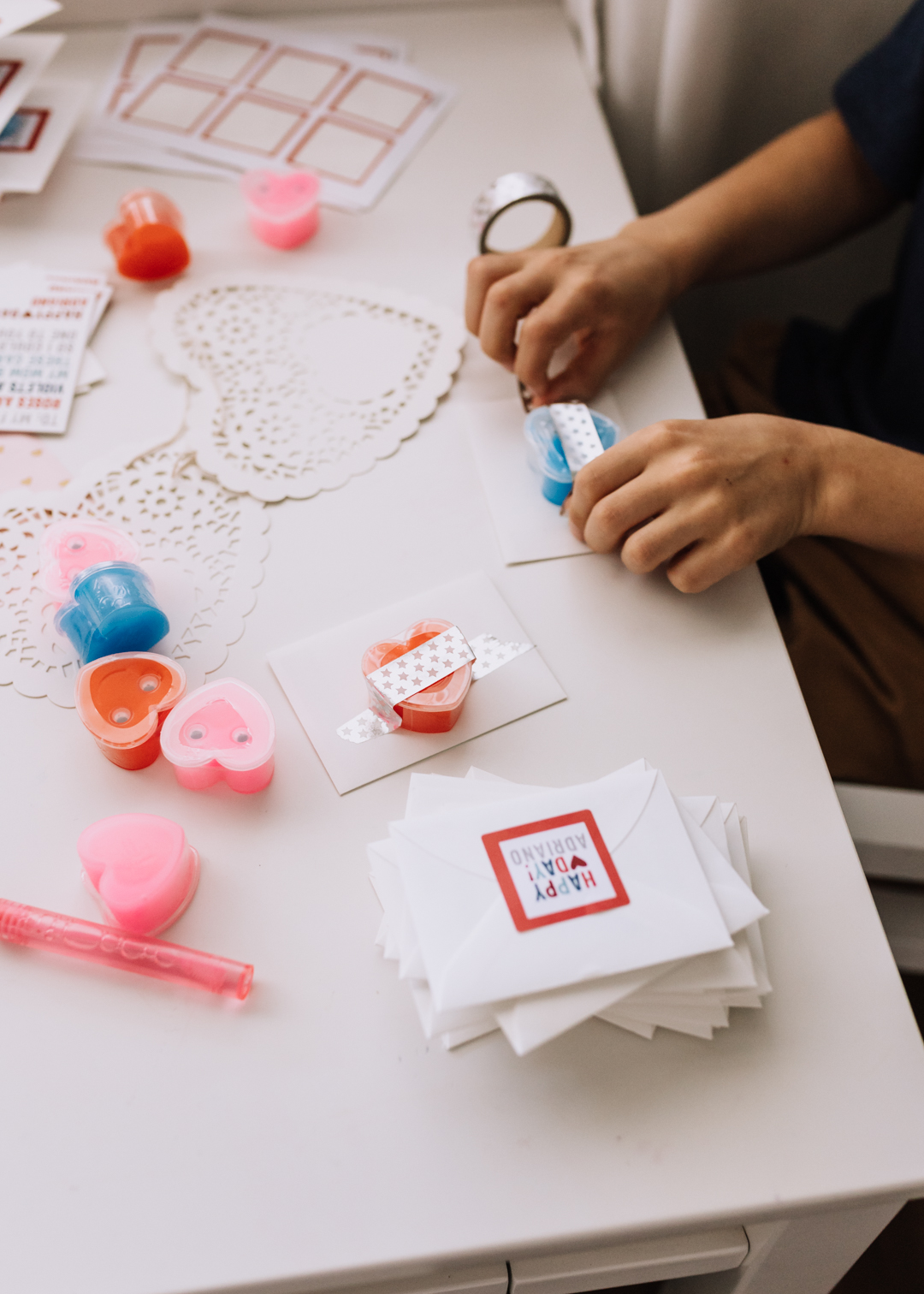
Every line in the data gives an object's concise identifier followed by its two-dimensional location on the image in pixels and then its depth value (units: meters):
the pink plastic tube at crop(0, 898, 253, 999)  0.53
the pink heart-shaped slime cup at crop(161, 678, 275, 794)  0.58
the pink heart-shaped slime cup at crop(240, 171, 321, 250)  0.88
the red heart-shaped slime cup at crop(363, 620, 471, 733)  0.60
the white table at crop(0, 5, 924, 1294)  0.47
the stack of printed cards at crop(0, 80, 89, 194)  0.92
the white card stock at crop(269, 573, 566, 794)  0.62
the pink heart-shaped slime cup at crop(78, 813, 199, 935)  0.53
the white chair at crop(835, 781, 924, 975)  0.66
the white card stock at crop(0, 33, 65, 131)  0.93
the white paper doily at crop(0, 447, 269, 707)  0.66
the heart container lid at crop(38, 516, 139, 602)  0.67
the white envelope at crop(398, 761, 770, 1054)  0.48
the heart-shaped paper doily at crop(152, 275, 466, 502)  0.76
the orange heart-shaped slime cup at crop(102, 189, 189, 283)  0.84
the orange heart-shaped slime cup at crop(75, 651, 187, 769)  0.59
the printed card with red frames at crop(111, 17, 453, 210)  0.97
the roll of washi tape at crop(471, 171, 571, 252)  0.78
